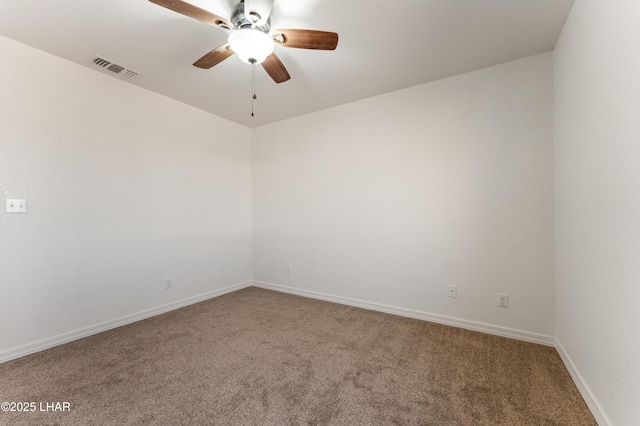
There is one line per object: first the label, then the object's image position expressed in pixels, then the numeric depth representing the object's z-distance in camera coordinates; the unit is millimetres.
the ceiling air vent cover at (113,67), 2365
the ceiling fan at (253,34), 1528
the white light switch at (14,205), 2064
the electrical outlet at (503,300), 2385
